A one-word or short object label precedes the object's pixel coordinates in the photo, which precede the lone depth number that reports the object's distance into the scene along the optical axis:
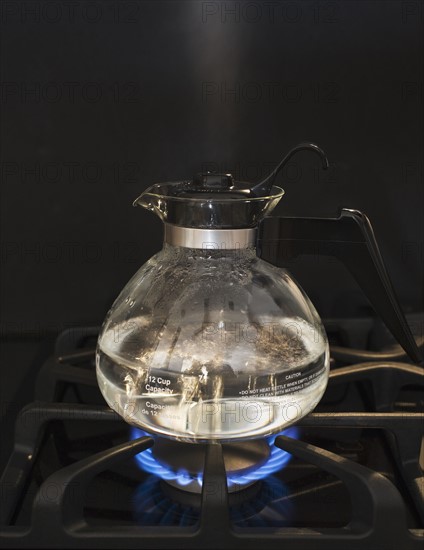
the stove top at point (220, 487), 0.48
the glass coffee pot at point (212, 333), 0.53
